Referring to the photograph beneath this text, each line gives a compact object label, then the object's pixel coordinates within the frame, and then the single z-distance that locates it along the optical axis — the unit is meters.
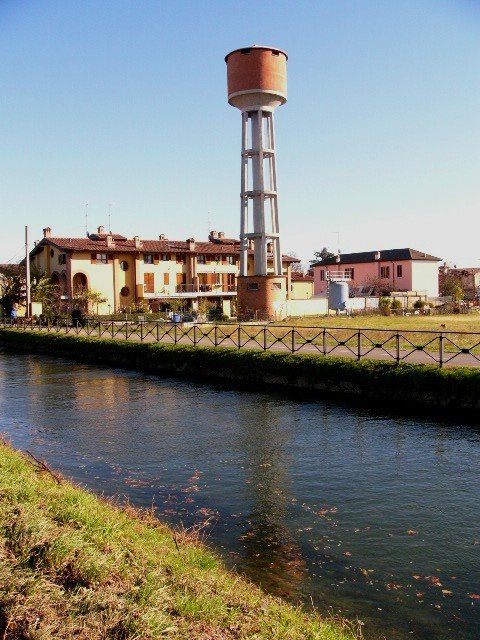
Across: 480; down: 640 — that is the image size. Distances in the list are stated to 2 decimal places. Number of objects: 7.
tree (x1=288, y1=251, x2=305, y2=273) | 118.61
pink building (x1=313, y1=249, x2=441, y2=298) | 68.88
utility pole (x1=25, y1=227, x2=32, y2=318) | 46.12
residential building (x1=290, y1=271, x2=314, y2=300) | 73.31
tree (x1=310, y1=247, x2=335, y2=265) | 111.60
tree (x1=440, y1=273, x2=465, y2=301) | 68.44
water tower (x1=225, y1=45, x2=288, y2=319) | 43.75
